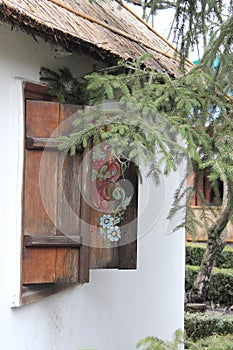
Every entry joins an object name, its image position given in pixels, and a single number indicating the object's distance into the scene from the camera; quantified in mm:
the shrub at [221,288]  14914
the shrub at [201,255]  17172
